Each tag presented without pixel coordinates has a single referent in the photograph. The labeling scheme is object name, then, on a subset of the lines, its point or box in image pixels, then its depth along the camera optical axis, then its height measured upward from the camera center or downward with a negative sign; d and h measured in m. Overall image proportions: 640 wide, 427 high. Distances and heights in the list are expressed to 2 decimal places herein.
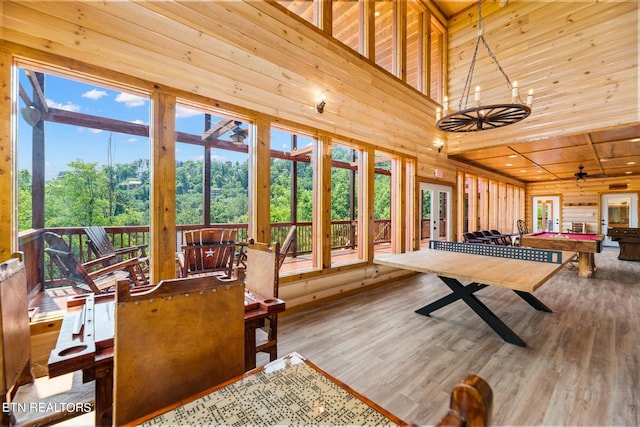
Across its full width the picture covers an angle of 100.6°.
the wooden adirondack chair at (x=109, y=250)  2.99 -0.43
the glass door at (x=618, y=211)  10.09 +0.08
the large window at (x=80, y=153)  2.37 +0.63
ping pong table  2.46 -0.59
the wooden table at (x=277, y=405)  0.84 -0.65
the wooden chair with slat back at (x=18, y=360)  1.20 -0.72
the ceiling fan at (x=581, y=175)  7.61 +1.10
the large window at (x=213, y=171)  3.64 +0.67
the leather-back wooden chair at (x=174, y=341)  0.98 -0.52
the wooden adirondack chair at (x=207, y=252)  3.32 -0.50
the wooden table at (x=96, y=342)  1.13 -0.61
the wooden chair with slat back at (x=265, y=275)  1.98 -0.49
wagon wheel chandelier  2.86 +1.23
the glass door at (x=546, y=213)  11.82 +0.02
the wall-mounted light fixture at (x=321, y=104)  3.89 +1.62
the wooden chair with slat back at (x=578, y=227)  9.20 -0.49
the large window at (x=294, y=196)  4.66 +0.37
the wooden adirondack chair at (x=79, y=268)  2.51 -0.55
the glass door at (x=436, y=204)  6.44 +0.24
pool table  5.20 -0.64
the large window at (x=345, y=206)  5.57 +0.19
